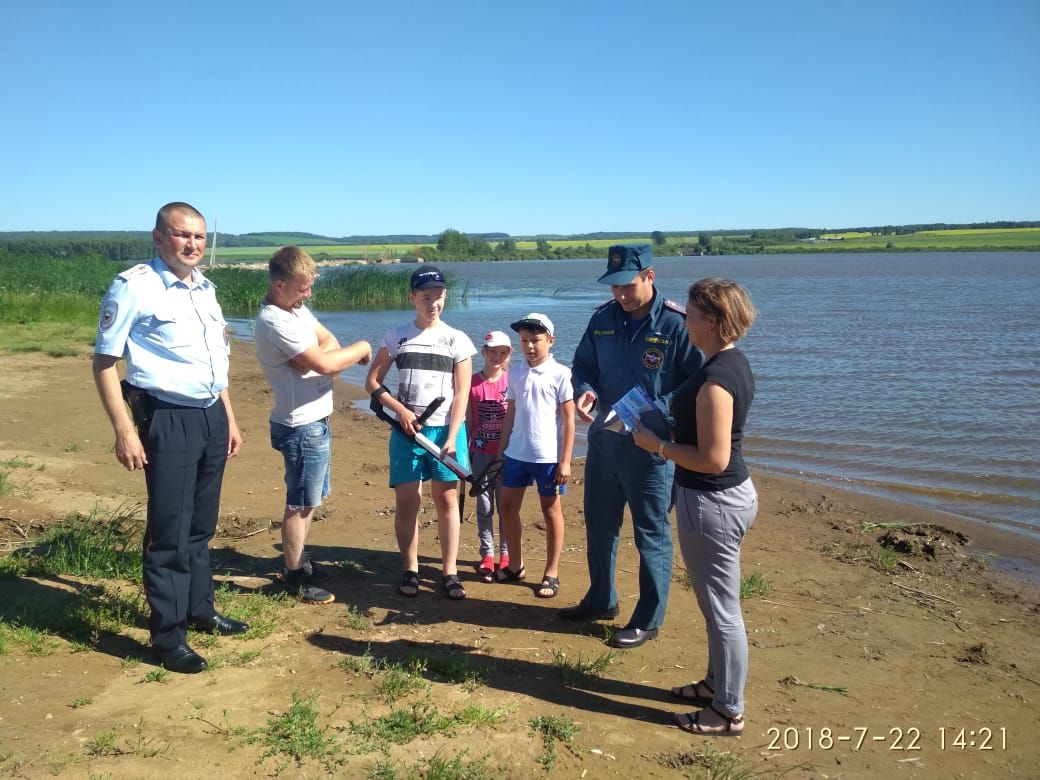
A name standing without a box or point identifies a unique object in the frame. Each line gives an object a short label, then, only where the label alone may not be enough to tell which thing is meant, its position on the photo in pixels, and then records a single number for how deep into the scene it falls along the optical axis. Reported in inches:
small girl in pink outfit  220.8
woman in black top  128.6
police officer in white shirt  140.4
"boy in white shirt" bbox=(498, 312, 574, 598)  197.9
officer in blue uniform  168.4
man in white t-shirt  172.4
